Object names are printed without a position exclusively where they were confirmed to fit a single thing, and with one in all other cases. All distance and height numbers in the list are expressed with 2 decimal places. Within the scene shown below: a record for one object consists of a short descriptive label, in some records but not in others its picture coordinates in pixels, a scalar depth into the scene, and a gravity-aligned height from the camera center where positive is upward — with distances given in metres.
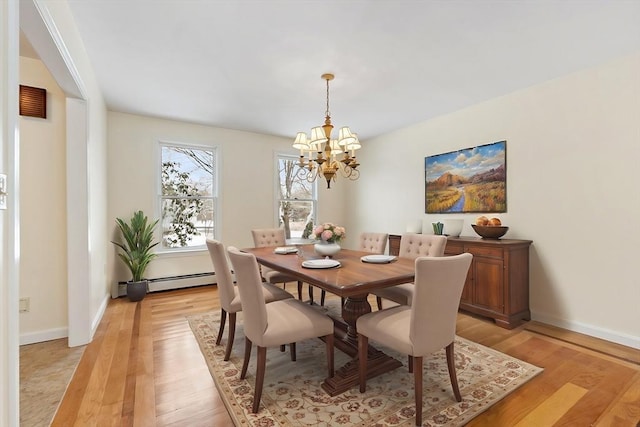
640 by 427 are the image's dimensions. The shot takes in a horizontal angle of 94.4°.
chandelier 2.90 +0.68
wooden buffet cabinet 3.03 -0.73
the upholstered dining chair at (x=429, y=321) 1.62 -0.63
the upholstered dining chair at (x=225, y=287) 2.33 -0.60
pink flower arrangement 2.74 -0.19
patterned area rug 1.70 -1.17
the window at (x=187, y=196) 4.53 +0.27
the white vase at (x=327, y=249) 2.76 -0.34
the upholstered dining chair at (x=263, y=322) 1.81 -0.72
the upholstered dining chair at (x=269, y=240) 3.65 -0.36
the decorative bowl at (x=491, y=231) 3.24 -0.21
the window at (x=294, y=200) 5.48 +0.24
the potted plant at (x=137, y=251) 3.88 -0.50
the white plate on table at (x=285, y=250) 3.02 -0.39
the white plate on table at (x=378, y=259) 2.47 -0.40
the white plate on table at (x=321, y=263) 2.26 -0.40
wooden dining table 1.86 -0.45
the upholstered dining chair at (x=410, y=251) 2.63 -0.39
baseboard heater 4.13 -1.03
